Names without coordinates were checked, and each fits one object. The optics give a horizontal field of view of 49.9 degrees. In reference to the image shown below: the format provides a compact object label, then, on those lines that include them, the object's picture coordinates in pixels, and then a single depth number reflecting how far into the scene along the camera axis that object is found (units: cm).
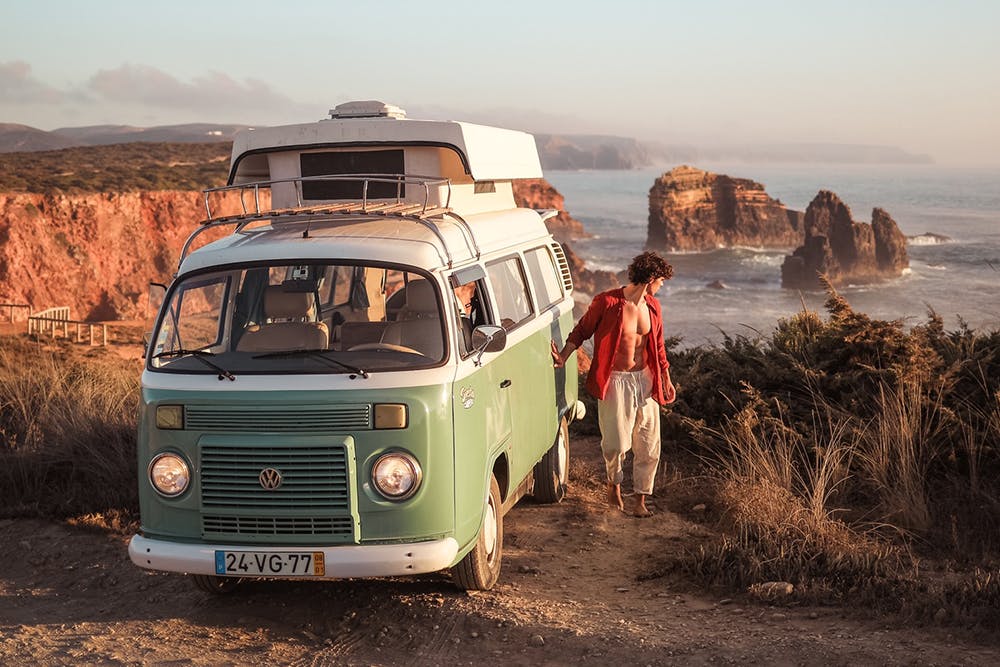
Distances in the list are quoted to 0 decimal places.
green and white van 588
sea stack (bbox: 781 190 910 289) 13638
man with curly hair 850
